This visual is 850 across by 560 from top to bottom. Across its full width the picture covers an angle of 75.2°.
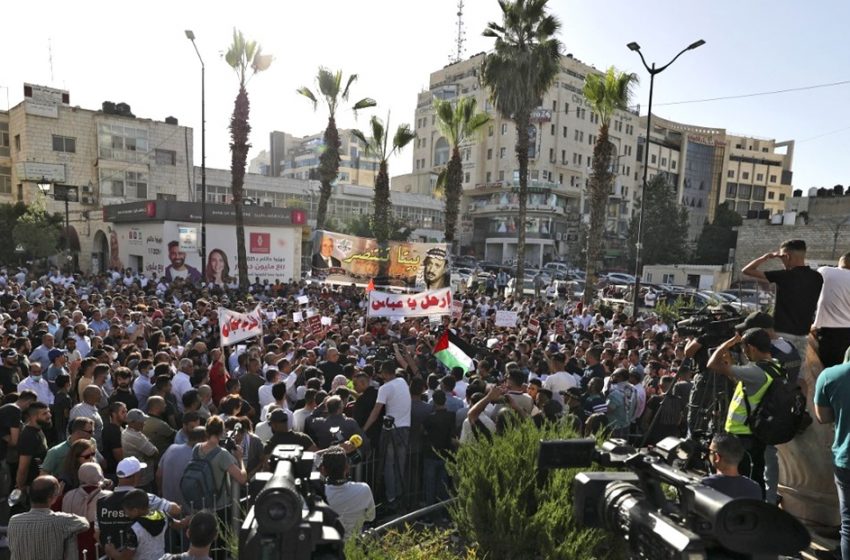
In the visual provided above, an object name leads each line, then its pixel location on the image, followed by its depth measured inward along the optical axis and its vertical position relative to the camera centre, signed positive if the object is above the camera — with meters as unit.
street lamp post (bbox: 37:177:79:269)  31.91 +0.90
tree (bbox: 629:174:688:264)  51.56 +0.44
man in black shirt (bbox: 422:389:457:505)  6.41 -2.52
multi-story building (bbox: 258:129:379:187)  95.88 +10.58
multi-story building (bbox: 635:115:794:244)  77.12 +9.81
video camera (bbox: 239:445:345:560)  1.91 -1.12
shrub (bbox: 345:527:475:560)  3.38 -2.14
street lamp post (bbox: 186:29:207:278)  22.86 +1.46
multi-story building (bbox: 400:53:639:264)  65.69 +6.94
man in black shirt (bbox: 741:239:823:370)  4.69 -0.44
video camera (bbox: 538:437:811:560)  1.79 -1.00
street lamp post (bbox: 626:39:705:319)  18.78 +5.48
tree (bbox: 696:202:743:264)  52.22 -0.22
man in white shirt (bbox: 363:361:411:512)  6.62 -2.43
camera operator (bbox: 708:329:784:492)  4.02 -0.98
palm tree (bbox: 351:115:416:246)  28.56 +3.60
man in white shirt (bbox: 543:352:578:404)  7.59 -2.09
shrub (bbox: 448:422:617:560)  3.90 -2.07
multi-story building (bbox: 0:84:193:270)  40.28 +4.30
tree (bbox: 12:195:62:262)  29.81 -1.51
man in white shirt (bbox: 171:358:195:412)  7.59 -2.37
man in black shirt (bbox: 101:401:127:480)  5.44 -2.28
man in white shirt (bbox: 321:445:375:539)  4.21 -2.10
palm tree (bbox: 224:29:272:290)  24.61 +4.37
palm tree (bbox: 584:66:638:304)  21.44 +3.45
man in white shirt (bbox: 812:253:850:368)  4.40 -0.61
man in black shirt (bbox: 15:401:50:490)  5.39 -2.34
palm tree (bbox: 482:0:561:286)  23.19 +7.03
